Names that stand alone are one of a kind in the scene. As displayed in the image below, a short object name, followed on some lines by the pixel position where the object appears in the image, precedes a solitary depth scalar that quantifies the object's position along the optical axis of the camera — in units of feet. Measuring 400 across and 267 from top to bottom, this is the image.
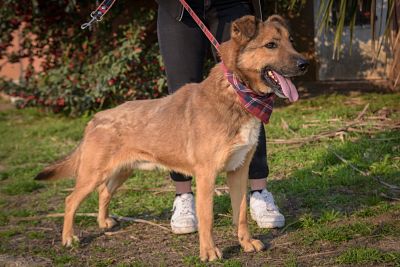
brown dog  12.71
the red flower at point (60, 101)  33.32
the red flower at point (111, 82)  31.32
